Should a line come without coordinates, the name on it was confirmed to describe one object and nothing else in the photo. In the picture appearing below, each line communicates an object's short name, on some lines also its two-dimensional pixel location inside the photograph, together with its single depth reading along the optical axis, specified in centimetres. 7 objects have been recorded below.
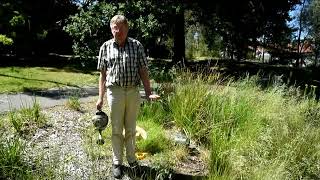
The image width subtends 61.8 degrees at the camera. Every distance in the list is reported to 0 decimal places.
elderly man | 303
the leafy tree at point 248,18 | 1095
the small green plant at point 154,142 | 376
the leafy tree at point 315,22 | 2116
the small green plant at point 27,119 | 380
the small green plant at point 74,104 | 489
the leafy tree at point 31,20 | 964
